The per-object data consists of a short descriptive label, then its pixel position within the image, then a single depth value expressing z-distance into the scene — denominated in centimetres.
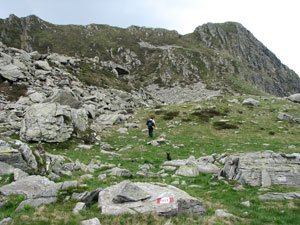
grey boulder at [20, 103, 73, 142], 2081
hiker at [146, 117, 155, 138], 2733
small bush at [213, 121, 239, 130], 3278
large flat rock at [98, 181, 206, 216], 786
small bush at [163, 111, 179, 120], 3819
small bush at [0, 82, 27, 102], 3100
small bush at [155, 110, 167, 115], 4131
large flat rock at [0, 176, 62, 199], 886
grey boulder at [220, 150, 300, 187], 1158
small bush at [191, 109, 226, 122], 3778
